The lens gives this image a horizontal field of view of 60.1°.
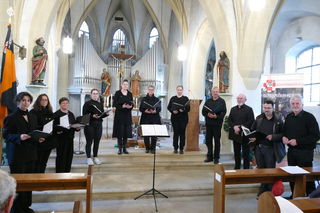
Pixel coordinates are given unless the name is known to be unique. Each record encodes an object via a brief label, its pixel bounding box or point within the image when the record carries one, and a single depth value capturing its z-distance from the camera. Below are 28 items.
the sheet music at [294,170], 2.89
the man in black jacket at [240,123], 4.53
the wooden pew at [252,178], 2.92
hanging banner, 6.20
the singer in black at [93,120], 4.61
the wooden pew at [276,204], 1.65
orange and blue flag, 4.32
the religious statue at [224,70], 6.63
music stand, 3.80
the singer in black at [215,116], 4.98
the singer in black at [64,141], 3.94
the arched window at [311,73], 9.55
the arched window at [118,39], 16.44
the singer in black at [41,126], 3.60
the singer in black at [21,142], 3.10
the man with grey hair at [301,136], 3.45
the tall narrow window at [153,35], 16.14
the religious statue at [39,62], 5.72
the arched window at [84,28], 15.23
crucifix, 13.68
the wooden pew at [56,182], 2.63
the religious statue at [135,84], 13.39
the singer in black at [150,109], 5.24
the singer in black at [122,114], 5.05
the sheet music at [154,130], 3.81
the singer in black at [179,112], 5.16
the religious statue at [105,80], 13.30
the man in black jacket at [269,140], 3.82
